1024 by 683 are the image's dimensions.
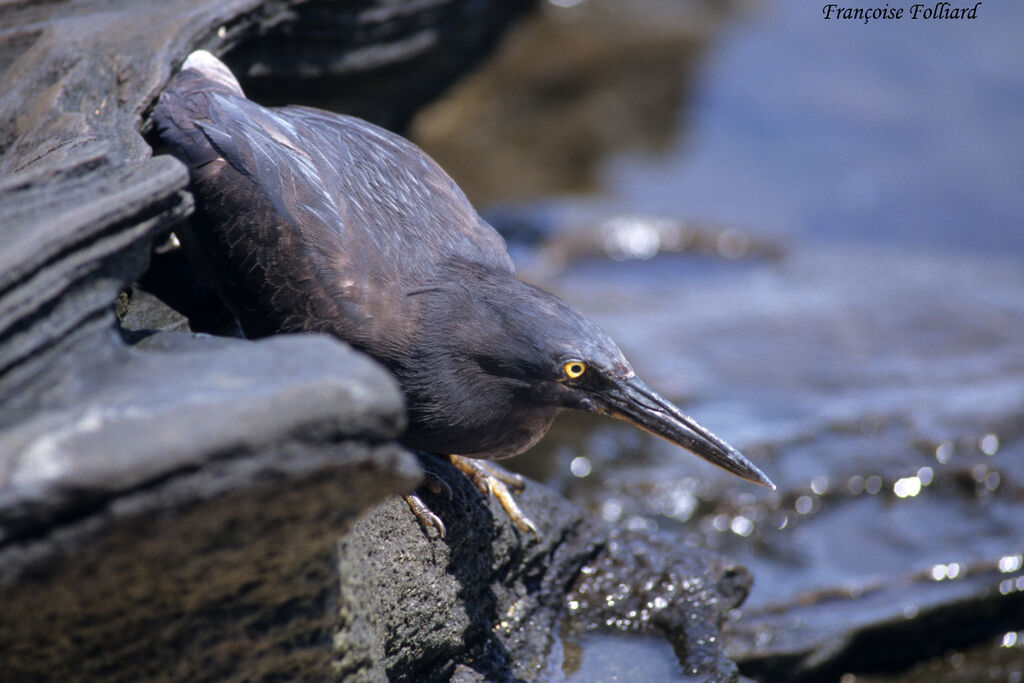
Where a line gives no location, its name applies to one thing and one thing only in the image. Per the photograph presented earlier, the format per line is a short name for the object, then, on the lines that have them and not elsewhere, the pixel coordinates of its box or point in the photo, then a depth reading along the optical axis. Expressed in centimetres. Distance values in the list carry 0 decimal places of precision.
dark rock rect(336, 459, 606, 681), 543
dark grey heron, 563
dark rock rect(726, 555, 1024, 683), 760
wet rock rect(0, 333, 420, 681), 325
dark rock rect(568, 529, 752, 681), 666
